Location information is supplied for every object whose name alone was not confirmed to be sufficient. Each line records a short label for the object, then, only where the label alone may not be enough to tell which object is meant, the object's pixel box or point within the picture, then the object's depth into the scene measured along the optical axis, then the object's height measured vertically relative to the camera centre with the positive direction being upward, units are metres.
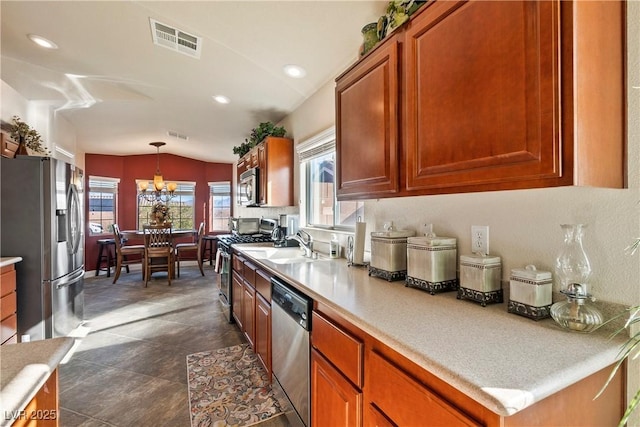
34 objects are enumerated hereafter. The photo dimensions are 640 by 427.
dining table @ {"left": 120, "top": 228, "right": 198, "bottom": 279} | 5.50 -0.41
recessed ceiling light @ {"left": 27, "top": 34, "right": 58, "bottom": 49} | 2.47 +1.49
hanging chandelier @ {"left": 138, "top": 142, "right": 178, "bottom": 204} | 6.65 +0.46
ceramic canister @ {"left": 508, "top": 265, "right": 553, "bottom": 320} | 0.99 -0.28
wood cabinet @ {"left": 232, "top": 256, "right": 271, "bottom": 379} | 2.05 -0.76
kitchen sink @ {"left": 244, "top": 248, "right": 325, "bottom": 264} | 2.34 -0.38
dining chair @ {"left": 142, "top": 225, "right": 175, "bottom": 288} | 5.30 -0.62
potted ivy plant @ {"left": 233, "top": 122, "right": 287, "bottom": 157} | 3.60 +1.03
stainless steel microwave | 3.76 +0.35
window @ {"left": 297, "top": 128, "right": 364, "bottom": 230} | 2.54 +0.25
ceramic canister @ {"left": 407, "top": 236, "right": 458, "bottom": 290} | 1.33 -0.22
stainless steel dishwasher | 1.48 -0.78
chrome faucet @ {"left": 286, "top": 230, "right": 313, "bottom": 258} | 2.53 -0.27
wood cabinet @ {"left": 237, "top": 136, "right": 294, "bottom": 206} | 3.44 +0.50
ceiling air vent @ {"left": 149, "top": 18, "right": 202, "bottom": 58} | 2.24 +1.39
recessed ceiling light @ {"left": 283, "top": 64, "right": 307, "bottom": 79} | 2.54 +1.26
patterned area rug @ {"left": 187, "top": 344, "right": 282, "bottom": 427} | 1.86 -1.28
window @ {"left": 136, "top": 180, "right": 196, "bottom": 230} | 7.17 +0.15
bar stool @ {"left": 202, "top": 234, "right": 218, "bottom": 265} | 6.82 -0.79
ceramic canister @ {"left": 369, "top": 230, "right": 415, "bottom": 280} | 1.58 -0.23
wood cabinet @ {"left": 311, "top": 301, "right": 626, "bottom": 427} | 0.71 -0.52
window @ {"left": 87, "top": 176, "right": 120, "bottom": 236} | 6.22 +0.21
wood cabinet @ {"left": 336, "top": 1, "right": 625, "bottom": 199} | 0.77 +0.36
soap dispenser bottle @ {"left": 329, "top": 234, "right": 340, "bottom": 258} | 2.39 -0.30
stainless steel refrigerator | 2.48 -0.19
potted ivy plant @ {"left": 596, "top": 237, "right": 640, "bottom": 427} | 0.78 -0.34
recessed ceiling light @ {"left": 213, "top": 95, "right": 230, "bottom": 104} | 3.41 +1.35
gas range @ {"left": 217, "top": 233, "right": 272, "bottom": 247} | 3.54 -0.33
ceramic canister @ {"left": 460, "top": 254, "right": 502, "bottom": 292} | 1.16 -0.25
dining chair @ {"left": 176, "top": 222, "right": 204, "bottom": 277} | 5.97 -0.70
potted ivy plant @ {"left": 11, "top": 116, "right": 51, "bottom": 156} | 2.90 +0.80
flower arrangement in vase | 6.29 +0.01
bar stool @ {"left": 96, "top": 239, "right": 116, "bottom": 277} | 5.86 -0.86
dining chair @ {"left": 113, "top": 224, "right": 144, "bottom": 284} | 5.33 -0.68
